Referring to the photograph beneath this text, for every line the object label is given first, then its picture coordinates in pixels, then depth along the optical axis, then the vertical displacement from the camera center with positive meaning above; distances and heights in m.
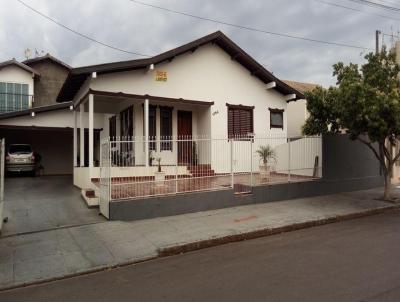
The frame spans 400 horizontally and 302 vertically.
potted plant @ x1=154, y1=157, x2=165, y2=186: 10.21 -0.44
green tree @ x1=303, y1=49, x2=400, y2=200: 10.48 +1.76
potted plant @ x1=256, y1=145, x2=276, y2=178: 12.14 +0.11
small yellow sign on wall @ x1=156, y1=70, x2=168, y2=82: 13.66 +3.20
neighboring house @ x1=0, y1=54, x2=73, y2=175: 22.47 +4.13
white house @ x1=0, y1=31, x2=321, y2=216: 10.95 +2.01
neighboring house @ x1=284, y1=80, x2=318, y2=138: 22.69 +2.74
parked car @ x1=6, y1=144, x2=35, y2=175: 19.33 +0.19
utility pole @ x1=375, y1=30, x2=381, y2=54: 23.62 +7.97
